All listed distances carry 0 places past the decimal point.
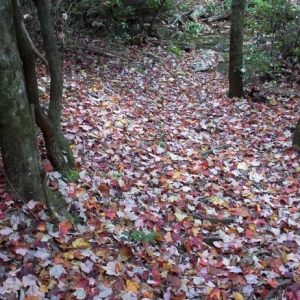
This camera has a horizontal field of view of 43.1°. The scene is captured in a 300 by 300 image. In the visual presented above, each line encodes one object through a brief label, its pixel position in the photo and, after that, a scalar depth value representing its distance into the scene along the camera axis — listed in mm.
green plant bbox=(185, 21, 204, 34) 15053
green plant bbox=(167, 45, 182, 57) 12421
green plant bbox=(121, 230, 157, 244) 3680
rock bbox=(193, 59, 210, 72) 11549
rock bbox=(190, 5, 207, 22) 16094
